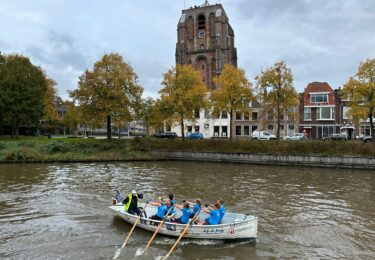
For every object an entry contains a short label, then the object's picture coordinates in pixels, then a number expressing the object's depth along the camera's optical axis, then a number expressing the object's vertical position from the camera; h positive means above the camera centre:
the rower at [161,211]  16.39 -3.60
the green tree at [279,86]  46.19 +6.38
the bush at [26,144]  47.28 -1.27
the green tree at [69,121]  86.19 +3.33
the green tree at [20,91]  55.09 +7.10
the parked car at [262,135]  61.58 -0.19
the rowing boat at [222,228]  14.59 -4.05
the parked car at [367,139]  52.98 -0.82
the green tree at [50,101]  65.00 +6.53
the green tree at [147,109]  52.66 +3.93
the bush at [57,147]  46.38 -1.69
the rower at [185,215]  15.79 -3.64
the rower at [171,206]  16.50 -3.41
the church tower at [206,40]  93.00 +25.63
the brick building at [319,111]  67.94 +4.54
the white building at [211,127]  78.04 +1.58
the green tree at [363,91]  44.16 +5.50
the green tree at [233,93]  50.19 +5.91
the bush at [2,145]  46.45 -1.44
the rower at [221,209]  15.45 -3.29
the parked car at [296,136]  57.42 -0.44
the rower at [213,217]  15.19 -3.62
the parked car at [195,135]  64.72 -0.25
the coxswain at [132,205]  17.36 -3.50
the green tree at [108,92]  49.78 +6.09
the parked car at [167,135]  63.73 -0.14
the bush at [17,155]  42.28 -2.45
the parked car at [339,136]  55.33 -0.37
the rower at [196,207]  15.98 -3.34
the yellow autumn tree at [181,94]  49.72 +5.69
